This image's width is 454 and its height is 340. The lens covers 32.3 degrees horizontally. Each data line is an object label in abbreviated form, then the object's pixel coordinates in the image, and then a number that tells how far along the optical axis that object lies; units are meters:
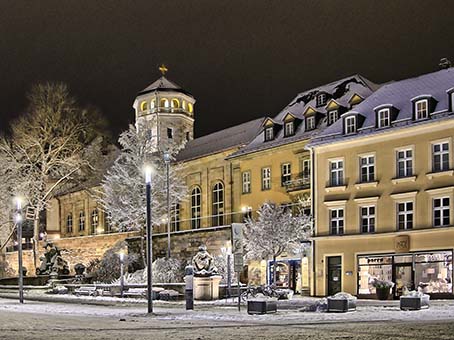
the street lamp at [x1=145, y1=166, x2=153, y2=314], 28.69
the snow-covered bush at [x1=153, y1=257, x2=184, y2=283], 51.97
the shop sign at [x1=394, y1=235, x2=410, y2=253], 42.25
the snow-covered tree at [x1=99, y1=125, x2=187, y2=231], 60.84
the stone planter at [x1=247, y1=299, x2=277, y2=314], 28.00
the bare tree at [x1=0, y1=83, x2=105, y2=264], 65.19
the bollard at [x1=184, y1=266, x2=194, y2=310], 31.92
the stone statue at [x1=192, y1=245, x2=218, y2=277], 38.03
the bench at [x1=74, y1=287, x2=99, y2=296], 48.67
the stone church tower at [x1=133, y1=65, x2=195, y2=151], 84.31
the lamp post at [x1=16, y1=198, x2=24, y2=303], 39.72
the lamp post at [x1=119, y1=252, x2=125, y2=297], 46.00
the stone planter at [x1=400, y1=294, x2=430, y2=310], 28.75
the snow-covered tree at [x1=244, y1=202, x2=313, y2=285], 47.91
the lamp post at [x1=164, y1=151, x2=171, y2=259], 55.19
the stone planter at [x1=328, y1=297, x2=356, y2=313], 28.14
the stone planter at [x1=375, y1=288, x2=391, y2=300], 40.81
